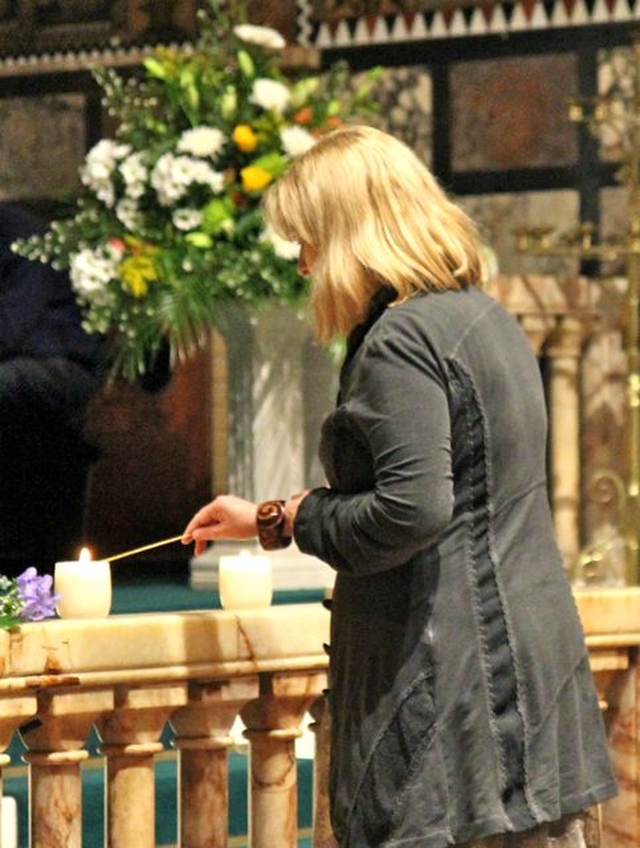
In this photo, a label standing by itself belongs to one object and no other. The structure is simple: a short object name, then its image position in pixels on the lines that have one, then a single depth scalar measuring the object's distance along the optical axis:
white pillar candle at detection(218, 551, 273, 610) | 7.19
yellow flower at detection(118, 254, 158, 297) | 13.27
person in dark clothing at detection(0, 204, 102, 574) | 11.91
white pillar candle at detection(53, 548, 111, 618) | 6.81
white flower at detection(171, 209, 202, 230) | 13.32
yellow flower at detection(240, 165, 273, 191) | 13.26
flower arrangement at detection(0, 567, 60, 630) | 6.58
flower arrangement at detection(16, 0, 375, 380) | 13.33
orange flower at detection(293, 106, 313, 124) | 13.59
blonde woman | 5.79
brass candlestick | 14.63
